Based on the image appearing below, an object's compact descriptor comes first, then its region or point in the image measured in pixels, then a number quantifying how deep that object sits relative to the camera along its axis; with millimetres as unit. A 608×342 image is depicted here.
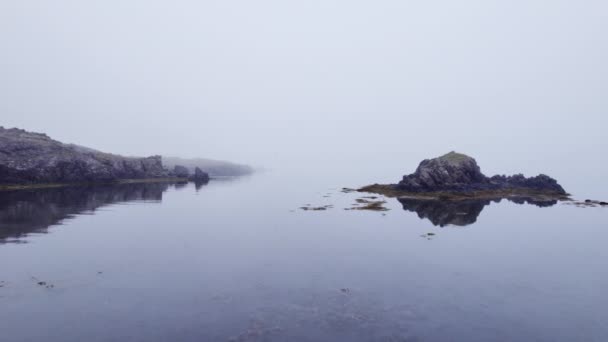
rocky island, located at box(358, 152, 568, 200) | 93000
